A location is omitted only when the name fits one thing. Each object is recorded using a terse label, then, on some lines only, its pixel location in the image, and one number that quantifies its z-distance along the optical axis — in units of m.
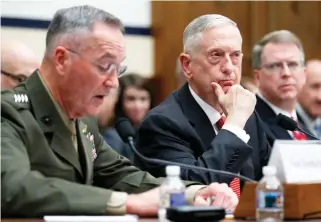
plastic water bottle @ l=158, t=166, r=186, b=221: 3.53
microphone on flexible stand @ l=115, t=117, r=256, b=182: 5.72
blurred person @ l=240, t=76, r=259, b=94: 8.68
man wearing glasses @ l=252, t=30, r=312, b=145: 6.83
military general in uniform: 3.60
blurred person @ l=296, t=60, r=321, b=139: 9.33
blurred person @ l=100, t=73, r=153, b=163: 8.71
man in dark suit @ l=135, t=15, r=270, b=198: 4.90
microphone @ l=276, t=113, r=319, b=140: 5.14
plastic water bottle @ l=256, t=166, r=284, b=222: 3.52
